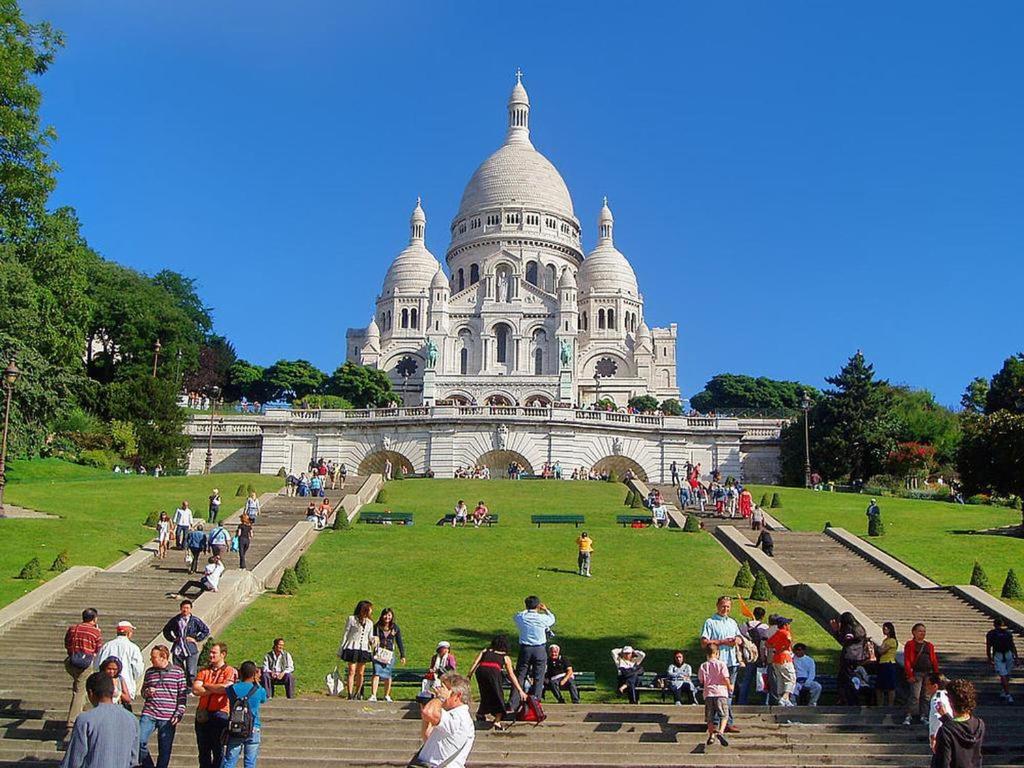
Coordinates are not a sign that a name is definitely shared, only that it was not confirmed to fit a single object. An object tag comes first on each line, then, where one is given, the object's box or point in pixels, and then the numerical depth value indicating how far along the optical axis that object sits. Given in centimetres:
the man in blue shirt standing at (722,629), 1321
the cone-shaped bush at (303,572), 2298
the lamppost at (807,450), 4722
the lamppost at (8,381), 2847
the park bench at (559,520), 3150
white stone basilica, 9294
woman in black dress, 1198
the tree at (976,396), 7456
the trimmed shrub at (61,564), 2269
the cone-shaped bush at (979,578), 2273
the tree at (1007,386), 5538
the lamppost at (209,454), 4881
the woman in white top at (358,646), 1478
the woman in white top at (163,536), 2495
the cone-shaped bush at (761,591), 2192
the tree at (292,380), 8481
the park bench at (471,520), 3183
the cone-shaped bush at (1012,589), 2236
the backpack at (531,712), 1262
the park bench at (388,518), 3194
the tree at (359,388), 7994
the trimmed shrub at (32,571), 2191
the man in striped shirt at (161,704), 1077
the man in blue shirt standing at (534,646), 1331
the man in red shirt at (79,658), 1268
